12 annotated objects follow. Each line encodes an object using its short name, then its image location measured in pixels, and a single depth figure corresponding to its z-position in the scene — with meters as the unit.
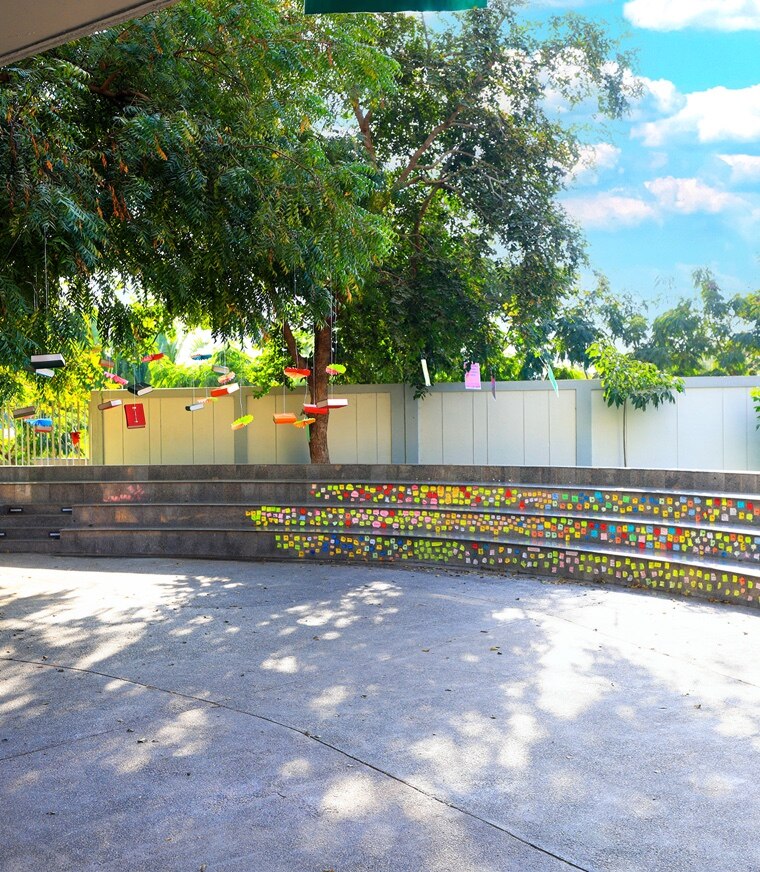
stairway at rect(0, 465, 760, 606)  9.05
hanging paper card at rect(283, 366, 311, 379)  11.29
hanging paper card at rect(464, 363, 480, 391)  13.28
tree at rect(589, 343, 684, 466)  12.89
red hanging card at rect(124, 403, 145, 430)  14.28
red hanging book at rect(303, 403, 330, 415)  11.48
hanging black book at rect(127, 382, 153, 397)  12.33
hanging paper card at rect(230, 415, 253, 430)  12.37
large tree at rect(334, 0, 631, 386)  12.49
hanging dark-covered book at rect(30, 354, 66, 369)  7.84
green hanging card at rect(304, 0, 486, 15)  2.76
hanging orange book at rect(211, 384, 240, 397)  11.99
